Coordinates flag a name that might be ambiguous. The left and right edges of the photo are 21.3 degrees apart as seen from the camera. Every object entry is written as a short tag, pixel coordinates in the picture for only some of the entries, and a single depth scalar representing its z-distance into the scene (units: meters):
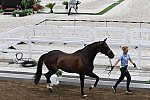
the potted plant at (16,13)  33.24
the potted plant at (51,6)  35.28
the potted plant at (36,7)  36.00
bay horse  10.94
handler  11.09
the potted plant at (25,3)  35.53
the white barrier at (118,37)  16.23
